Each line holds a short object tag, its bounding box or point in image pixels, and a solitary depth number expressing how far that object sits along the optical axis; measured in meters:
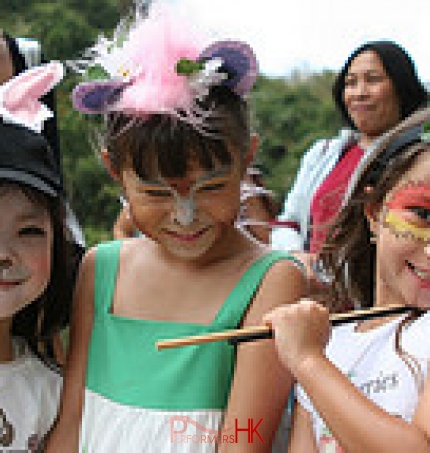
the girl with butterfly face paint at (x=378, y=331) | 1.46
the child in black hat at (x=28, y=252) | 1.64
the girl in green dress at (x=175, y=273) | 1.66
